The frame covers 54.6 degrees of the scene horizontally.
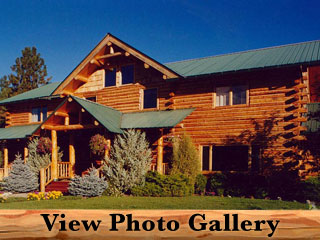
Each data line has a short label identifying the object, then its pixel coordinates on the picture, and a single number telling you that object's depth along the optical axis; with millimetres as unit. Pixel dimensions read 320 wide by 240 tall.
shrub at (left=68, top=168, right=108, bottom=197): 14125
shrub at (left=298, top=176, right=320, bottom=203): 12602
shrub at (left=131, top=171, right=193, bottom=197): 14039
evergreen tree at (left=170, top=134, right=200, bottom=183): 15164
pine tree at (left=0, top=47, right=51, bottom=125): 37312
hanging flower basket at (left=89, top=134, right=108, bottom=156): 15496
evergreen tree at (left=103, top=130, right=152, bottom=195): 14625
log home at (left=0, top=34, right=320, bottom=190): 14867
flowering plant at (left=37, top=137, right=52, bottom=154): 17391
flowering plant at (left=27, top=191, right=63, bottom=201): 13852
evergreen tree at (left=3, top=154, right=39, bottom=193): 16670
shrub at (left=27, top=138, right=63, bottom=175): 17438
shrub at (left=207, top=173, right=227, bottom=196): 14798
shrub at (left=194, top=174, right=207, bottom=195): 15125
